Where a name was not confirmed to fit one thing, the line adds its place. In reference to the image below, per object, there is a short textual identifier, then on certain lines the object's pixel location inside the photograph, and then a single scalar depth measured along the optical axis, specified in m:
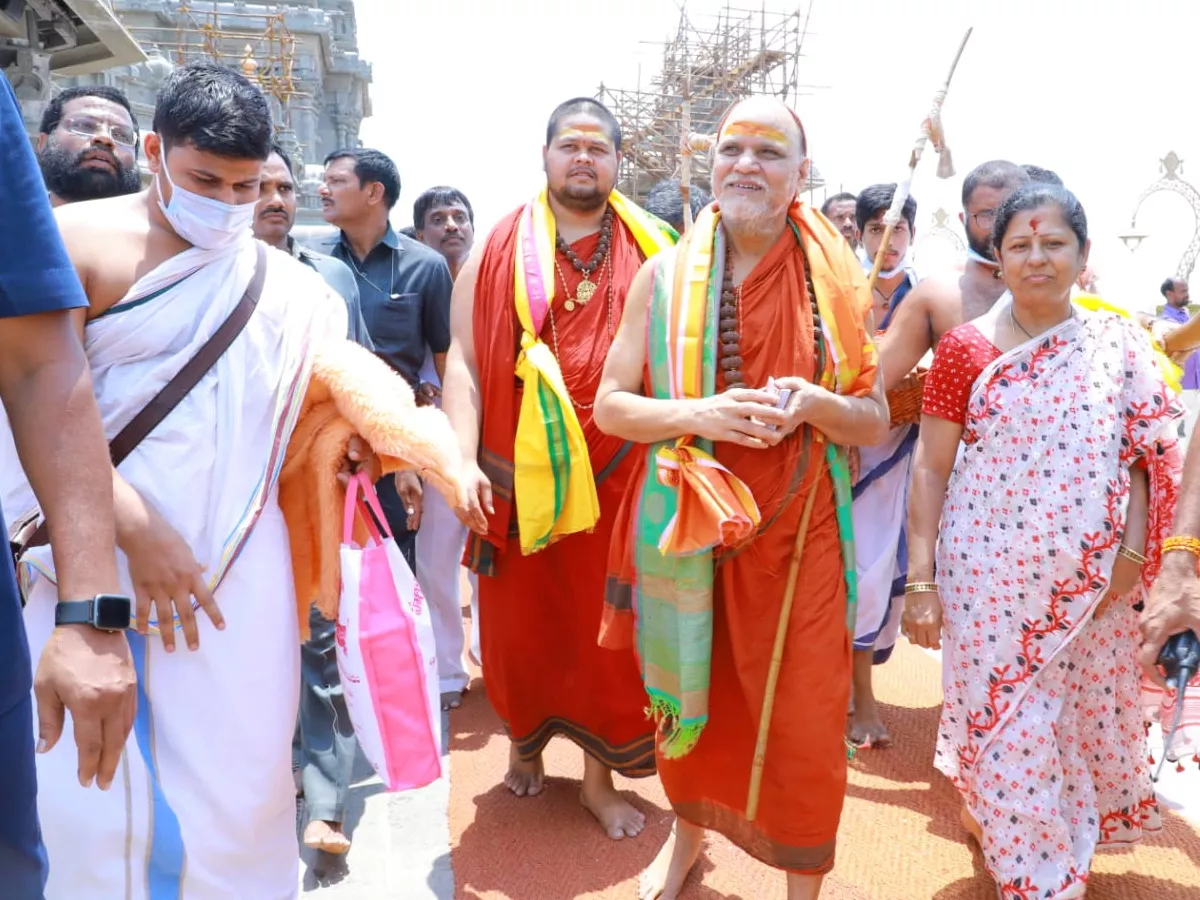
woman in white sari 2.71
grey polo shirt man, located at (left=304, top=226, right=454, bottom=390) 4.23
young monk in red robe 3.28
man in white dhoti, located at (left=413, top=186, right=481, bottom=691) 4.62
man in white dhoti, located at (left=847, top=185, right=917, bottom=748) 4.04
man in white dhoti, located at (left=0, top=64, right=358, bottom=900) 1.96
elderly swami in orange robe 2.54
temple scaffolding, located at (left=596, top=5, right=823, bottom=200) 23.61
